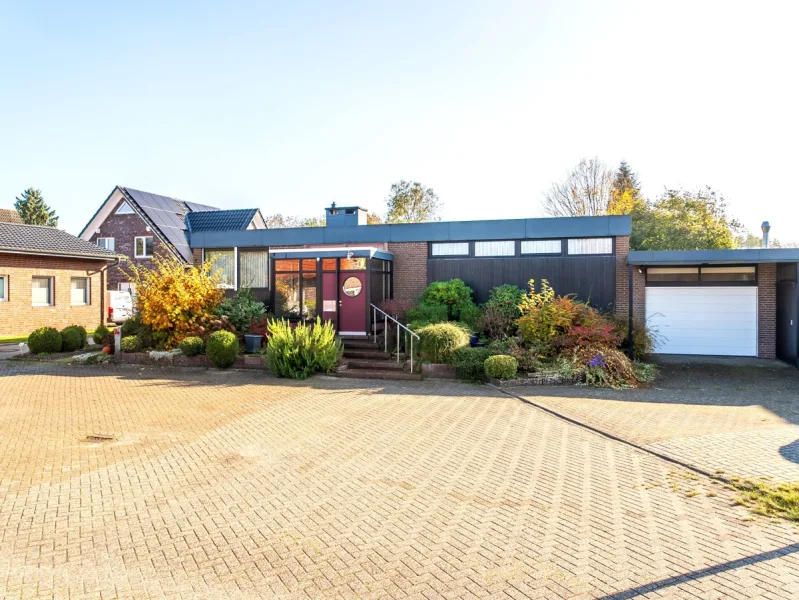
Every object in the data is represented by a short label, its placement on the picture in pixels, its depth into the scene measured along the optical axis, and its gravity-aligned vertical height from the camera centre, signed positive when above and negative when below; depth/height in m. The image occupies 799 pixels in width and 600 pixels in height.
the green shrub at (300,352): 12.80 -1.16
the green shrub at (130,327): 16.12 -0.74
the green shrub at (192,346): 14.41 -1.14
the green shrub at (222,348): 13.85 -1.16
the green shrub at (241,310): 15.61 -0.26
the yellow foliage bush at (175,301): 15.11 +0.00
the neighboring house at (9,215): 41.88 +6.52
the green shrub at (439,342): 12.91 -0.96
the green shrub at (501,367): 11.78 -1.40
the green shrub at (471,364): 12.26 -1.39
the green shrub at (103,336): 16.27 -1.01
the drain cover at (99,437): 7.72 -1.85
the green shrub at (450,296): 15.90 +0.09
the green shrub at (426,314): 15.03 -0.39
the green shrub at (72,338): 16.97 -1.11
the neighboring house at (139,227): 32.44 +4.32
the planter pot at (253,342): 14.81 -1.08
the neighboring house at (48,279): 20.66 +0.88
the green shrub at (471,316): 15.06 -0.45
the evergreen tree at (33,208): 52.84 +8.67
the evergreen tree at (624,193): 34.19 +6.84
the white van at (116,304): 26.16 -0.14
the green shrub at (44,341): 16.34 -1.13
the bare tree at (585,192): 37.12 +7.00
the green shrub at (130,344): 15.38 -1.16
